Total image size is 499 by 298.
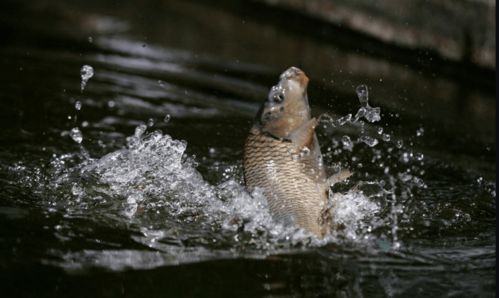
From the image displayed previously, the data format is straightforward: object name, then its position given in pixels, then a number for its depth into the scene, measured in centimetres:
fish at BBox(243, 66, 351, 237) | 654
